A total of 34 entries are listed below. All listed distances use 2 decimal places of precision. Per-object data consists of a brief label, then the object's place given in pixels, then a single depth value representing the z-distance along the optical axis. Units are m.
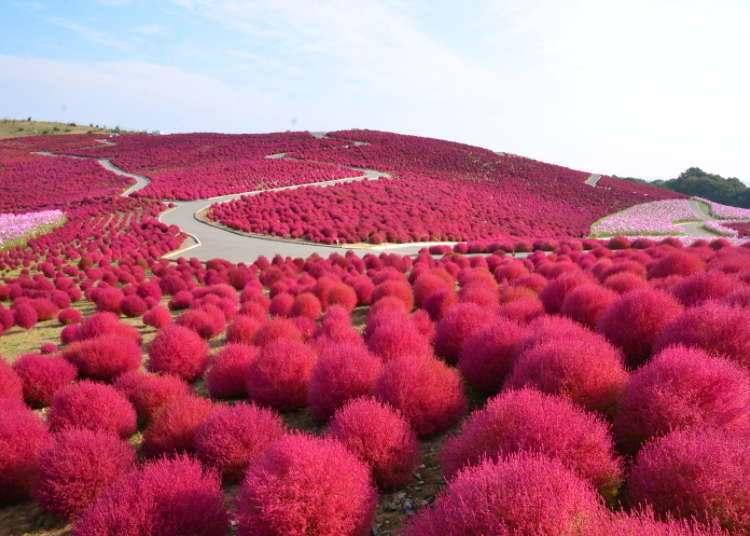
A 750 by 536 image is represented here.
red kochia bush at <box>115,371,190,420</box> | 5.47
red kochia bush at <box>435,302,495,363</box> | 6.02
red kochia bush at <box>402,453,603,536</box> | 1.88
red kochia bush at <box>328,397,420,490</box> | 3.55
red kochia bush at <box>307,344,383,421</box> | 4.74
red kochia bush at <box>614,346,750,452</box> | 2.91
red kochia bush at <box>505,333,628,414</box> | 3.50
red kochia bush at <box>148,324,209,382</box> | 6.86
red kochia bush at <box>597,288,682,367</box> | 4.80
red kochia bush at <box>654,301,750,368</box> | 3.77
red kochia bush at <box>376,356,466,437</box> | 4.27
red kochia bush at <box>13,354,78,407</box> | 6.38
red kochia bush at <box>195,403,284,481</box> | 4.03
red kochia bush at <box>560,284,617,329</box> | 5.95
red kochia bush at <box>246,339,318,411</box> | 5.43
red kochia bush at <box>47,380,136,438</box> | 4.87
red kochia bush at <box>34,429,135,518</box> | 3.77
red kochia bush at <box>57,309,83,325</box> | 11.18
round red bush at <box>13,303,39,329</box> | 10.92
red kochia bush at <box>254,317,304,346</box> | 7.14
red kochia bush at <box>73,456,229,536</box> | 2.90
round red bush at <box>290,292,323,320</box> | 9.64
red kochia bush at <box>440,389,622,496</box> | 2.68
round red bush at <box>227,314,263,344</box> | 7.75
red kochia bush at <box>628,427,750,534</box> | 2.14
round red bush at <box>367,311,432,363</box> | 5.66
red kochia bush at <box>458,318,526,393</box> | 4.89
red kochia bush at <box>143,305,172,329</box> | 10.16
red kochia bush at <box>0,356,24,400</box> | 5.82
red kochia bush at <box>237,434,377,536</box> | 2.75
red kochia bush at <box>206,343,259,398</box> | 6.10
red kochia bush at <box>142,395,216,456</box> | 4.40
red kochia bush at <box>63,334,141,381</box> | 6.84
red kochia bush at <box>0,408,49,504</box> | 4.15
